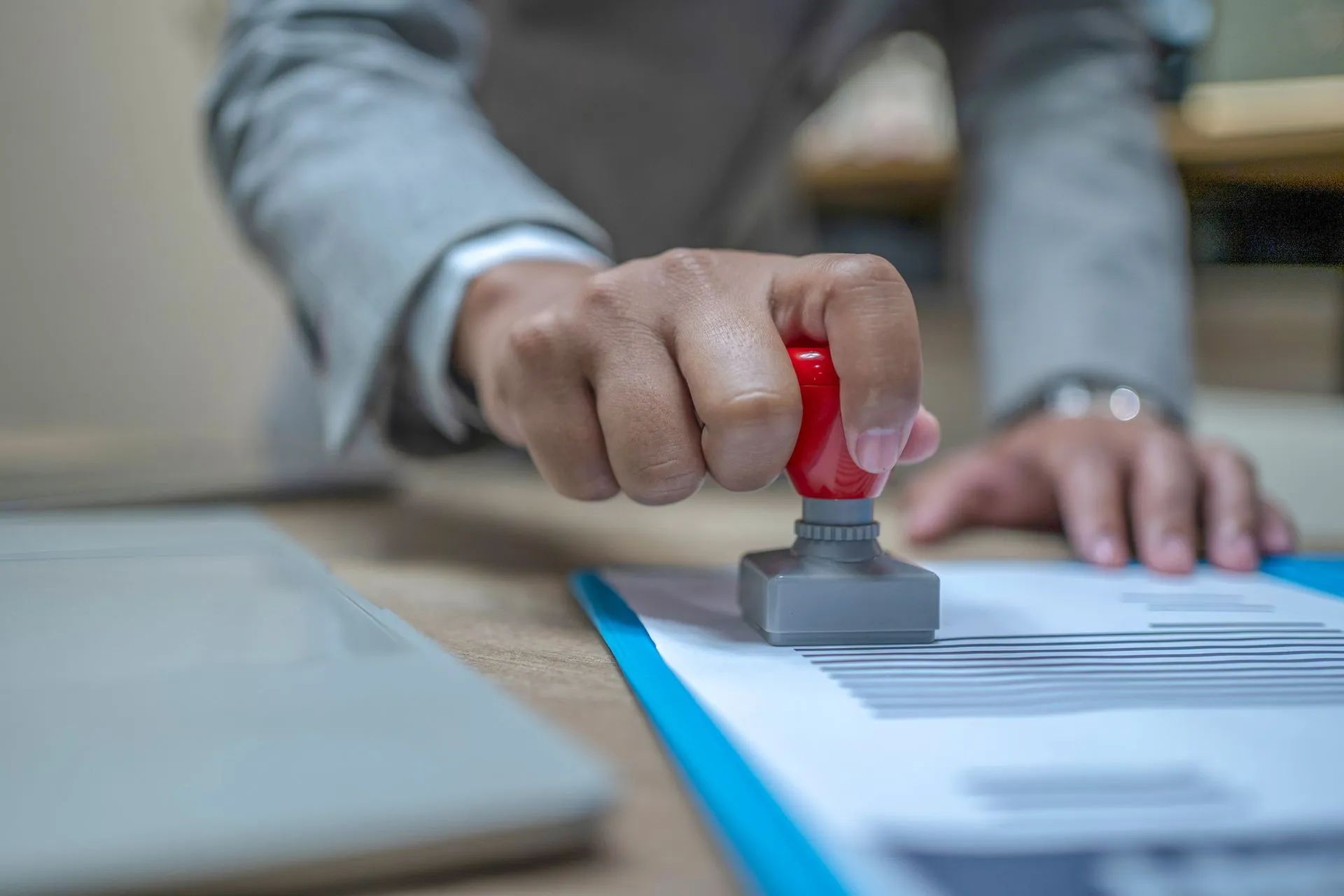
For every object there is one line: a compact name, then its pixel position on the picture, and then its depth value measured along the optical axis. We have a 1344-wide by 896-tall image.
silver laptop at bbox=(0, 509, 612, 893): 0.17
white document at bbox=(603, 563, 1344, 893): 0.20
